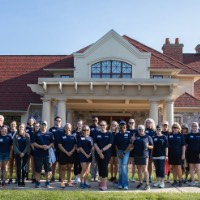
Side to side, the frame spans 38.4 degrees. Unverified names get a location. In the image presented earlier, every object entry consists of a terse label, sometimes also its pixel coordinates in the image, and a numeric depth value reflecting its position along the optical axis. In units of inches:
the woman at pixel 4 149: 317.2
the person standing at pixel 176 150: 318.4
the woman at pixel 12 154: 329.6
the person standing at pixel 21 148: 314.5
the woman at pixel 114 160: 329.7
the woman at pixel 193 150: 324.9
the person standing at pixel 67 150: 306.9
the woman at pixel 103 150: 298.9
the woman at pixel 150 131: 324.7
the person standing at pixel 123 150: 301.3
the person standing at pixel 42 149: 305.2
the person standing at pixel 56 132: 320.3
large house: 523.2
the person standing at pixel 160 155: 314.2
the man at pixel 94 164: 344.7
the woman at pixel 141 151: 301.3
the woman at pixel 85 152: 304.7
